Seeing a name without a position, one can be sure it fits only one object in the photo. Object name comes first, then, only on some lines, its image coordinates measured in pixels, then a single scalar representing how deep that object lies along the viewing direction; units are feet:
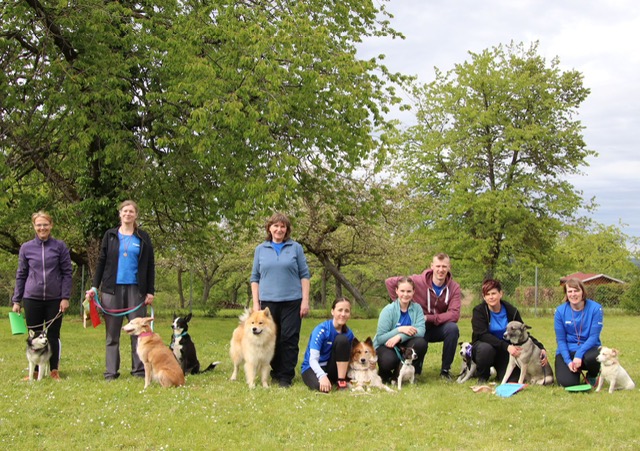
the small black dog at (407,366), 20.69
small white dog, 19.90
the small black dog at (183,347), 22.38
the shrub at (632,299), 77.10
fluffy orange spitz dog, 20.02
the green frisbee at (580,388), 19.84
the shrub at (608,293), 84.79
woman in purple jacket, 21.29
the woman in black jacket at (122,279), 21.38
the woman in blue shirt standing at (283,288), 21.04
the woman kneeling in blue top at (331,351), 20.48
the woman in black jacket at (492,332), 21.79
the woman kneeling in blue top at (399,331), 21.25
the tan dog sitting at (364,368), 20.34
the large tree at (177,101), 35.14
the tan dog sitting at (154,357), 19.80
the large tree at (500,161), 75.51
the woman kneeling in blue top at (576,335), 20.74
